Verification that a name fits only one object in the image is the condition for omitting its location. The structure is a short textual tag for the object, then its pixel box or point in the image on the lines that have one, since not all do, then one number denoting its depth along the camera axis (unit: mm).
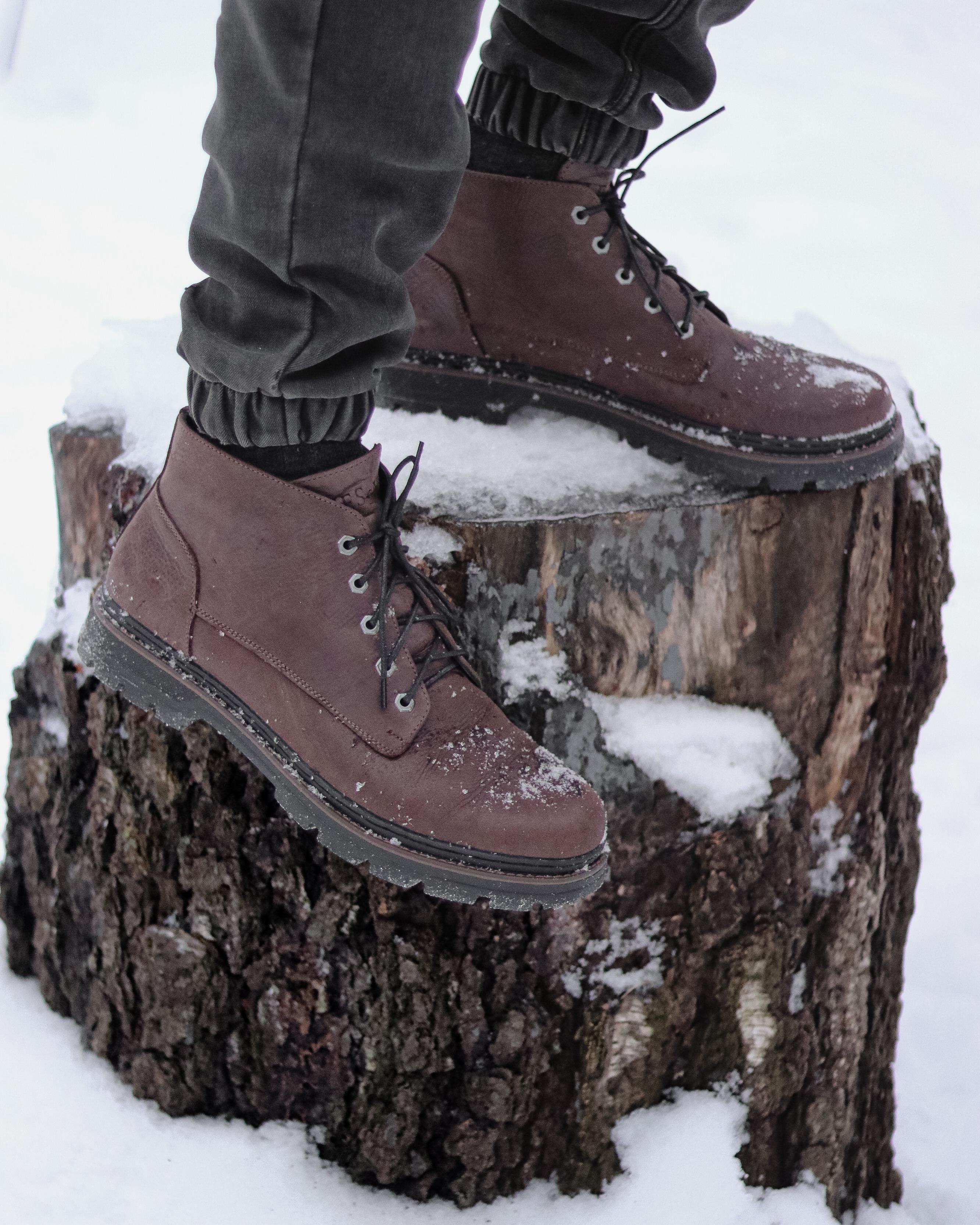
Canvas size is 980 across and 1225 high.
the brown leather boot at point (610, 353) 2081
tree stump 2037
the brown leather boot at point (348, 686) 1976
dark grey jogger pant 1862
